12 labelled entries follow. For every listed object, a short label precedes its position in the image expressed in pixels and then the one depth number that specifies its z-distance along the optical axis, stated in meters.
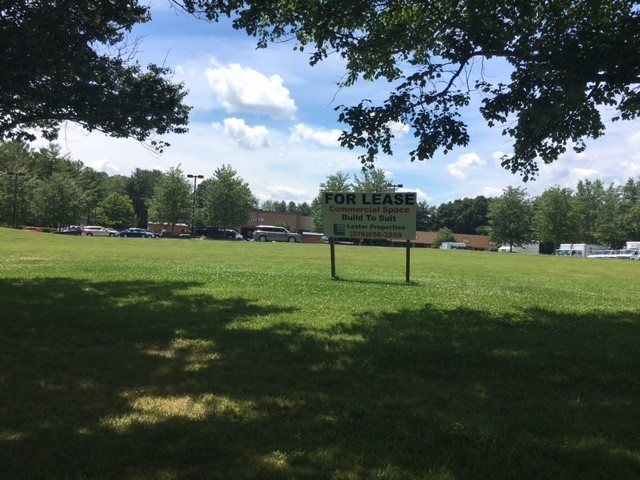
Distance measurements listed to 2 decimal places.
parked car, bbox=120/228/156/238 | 67.70
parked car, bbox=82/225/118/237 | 68.29
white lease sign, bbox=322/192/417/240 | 14.84
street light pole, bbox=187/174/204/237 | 71.12
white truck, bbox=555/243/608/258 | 77.16
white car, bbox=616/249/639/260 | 62.79
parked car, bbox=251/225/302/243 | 65.12
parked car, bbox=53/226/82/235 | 66.67
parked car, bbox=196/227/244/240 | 67.81
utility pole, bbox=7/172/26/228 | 60.31
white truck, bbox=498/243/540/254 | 90.80
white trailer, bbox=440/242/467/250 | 93.09
